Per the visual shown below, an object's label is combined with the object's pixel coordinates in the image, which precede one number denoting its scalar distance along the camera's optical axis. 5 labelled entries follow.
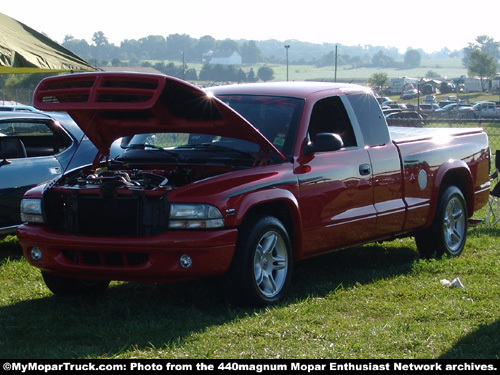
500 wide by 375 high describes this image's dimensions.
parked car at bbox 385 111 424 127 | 37.44
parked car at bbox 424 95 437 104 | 63.91
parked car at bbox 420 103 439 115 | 55.29
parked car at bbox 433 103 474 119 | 40.90
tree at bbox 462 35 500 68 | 186.62
